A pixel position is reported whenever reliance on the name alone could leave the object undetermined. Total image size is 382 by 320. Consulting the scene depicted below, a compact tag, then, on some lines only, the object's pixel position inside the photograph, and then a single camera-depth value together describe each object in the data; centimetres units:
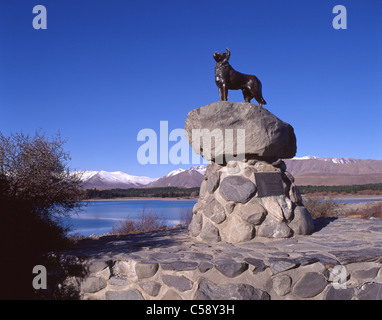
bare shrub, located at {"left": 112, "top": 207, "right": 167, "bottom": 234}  930
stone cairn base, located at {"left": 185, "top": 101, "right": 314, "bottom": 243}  449
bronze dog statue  502
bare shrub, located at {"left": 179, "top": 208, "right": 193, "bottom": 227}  1149
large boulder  463
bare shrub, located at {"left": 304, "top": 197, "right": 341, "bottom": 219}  1084
